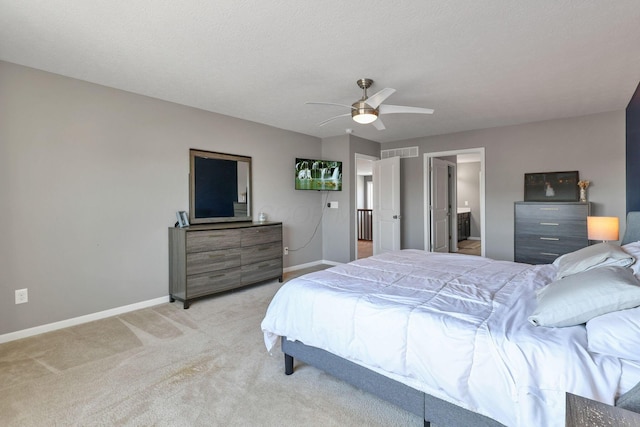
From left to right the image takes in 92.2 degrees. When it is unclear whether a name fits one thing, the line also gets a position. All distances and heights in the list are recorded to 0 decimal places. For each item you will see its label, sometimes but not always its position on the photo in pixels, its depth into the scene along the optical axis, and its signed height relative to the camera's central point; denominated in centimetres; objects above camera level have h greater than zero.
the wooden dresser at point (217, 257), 354 -57
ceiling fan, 295 +101
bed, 117 -58
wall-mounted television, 534 +66
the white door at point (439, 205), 588 +12
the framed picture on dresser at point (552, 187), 446 +35
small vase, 431 +21
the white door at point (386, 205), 559 +12
